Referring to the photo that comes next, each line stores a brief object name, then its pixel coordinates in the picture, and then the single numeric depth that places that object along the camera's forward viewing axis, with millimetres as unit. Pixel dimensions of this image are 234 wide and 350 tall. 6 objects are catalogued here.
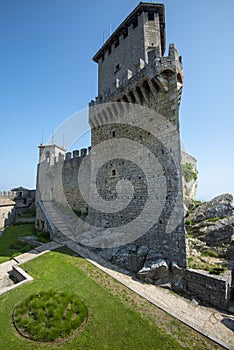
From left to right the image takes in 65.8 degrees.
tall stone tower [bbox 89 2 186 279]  8594
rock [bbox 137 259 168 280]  7980
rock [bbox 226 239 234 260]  8703
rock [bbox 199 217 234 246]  9596
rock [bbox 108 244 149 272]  8727
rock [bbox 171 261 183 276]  7834
